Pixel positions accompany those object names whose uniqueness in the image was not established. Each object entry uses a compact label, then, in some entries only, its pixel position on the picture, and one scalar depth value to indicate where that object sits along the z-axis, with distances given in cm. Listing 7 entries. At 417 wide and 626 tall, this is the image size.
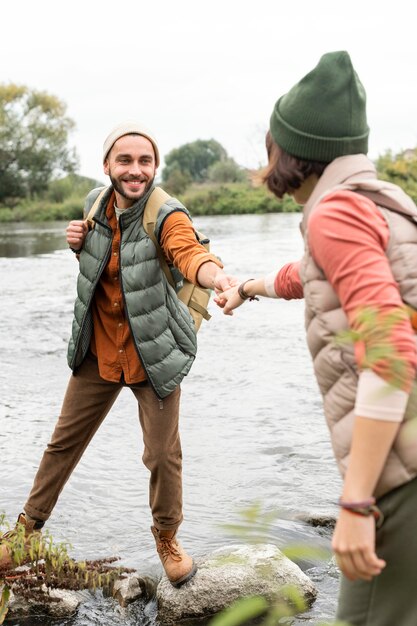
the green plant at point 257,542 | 146
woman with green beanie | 201
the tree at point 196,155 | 9256
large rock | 483
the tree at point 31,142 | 6969
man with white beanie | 440
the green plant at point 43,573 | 430
